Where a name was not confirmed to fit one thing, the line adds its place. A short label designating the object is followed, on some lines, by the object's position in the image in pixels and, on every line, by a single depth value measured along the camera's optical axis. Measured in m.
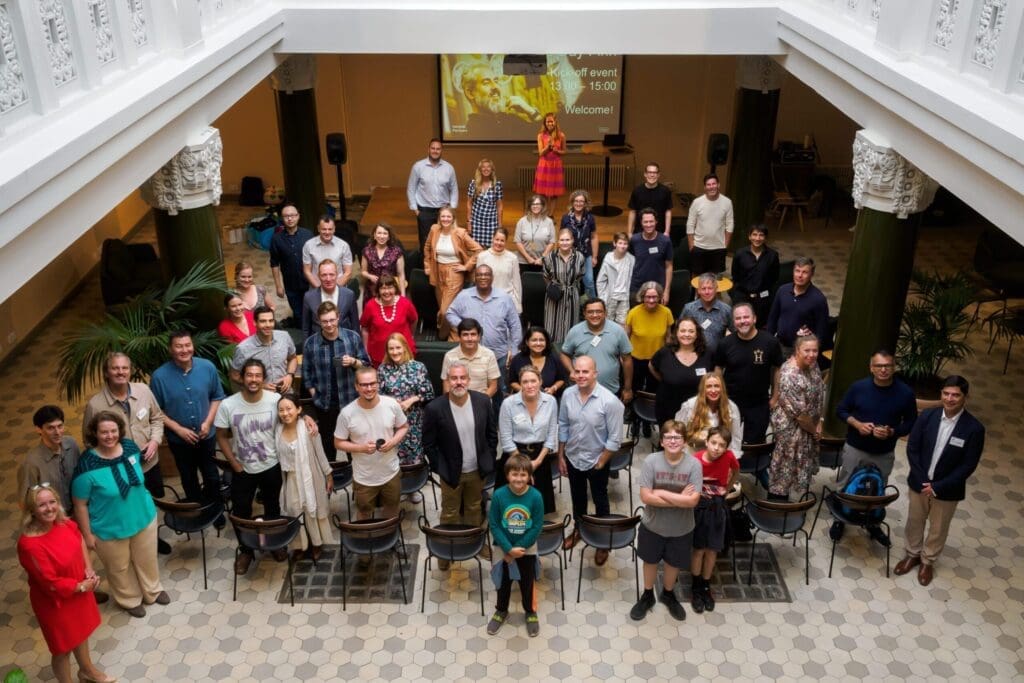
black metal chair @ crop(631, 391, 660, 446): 8.21
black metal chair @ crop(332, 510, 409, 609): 6.63
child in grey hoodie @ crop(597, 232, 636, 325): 9.09
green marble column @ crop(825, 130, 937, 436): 7.63
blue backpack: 7.17
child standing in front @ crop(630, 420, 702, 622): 6.25
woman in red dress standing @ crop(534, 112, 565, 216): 12.27
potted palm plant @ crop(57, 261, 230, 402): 7.22
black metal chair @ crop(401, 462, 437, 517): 7.45
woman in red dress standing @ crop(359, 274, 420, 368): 8.26
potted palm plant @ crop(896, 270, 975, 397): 9.00
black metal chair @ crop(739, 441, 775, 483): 7.66
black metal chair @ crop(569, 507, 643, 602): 6.69
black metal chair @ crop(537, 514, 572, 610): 6.64
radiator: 16.33
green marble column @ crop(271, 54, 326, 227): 12.95
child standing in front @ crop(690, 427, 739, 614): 6.45
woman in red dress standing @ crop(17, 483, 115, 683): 5.58
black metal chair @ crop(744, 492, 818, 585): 6.90
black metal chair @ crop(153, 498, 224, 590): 6.85
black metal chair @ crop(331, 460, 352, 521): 7.45
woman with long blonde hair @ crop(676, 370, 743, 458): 6.67
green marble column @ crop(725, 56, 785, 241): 12.99
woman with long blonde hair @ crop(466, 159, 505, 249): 10.51
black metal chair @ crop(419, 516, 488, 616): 6.53
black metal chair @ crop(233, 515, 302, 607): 6.72
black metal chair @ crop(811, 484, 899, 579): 6.99
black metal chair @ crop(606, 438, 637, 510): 7.53
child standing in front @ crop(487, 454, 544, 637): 6.09
